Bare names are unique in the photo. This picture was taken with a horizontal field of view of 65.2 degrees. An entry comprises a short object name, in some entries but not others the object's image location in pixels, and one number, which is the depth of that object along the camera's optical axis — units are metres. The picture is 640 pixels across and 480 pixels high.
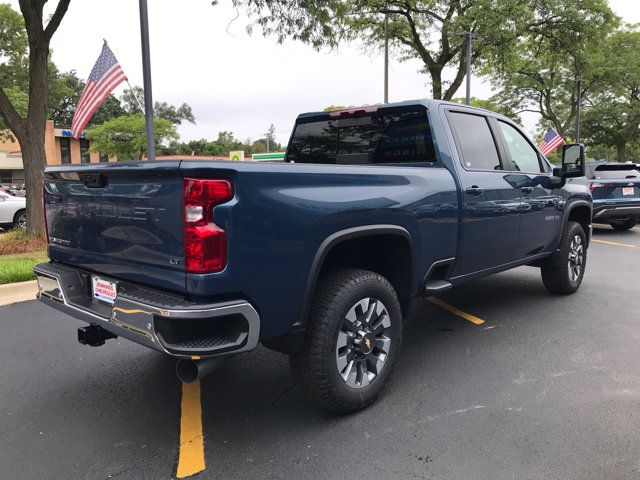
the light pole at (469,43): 15.84
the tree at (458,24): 15.88
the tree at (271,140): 100.16
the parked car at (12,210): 13.30
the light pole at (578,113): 27.55
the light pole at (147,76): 7.95
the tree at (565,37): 17.30
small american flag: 20.72
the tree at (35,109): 9.07
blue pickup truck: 2.32
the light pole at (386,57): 18.25
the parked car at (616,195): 10.77
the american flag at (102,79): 8.96
